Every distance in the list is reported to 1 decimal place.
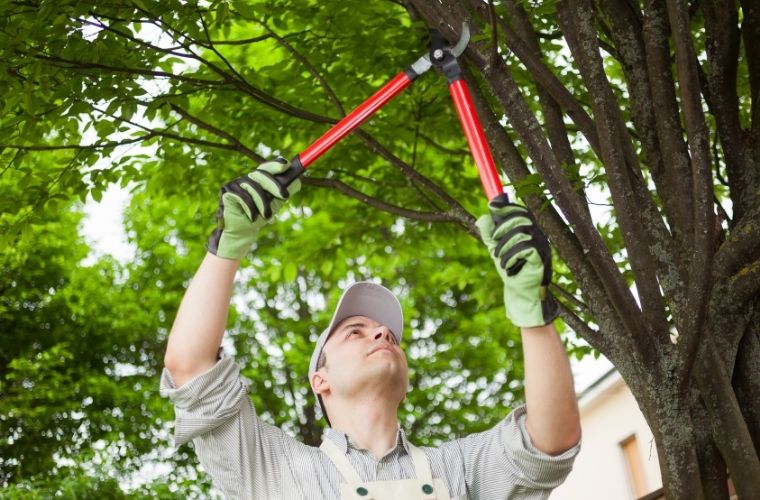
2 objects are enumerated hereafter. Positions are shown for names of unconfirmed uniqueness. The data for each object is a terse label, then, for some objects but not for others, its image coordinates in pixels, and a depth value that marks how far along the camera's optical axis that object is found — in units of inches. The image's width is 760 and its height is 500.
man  97.1
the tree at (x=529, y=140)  141.6
